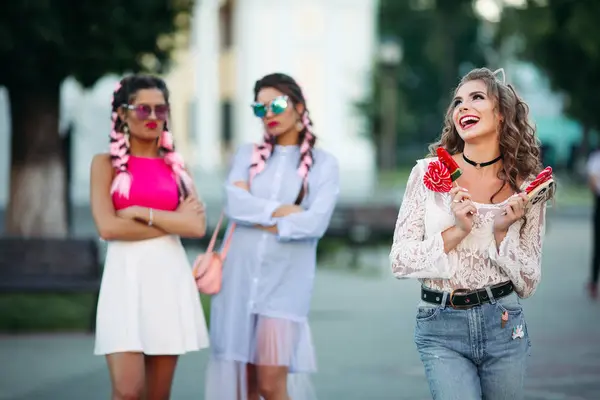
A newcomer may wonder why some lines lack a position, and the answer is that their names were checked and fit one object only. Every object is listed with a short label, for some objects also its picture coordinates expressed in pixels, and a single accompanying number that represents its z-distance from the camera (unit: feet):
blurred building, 137.08
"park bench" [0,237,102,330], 39.52
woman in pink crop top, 19.58
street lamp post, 101.14
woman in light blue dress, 21.48
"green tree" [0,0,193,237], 47.09
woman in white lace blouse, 15.56
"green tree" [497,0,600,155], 66.54
